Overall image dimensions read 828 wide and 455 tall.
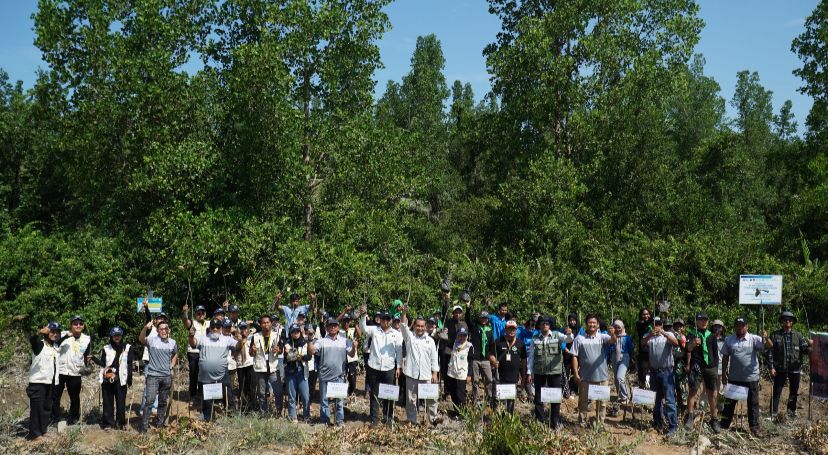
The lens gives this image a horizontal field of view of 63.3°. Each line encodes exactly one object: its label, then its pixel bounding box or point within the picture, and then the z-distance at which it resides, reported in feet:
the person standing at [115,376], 30.35
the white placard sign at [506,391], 30.30
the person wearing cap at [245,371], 32.66
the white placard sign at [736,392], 29.50
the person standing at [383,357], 31.45
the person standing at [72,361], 30.37
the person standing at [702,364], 30.83
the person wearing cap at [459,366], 31.91
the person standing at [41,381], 29.37
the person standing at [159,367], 30.14
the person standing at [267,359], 32.04
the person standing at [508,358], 31.81
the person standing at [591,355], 31.17
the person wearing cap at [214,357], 30.91
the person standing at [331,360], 31.19
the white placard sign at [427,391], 30.42
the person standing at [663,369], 30.30
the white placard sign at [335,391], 30.63
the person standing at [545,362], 31.17
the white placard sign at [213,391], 29.96
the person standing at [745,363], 30.60
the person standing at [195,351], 33.61
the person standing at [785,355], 32.40
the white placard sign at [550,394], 29.89
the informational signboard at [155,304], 33.83
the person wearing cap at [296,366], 31.32
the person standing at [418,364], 31.32
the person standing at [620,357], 34.91
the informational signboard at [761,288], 36.27
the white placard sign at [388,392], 30.42
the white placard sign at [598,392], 30.48
